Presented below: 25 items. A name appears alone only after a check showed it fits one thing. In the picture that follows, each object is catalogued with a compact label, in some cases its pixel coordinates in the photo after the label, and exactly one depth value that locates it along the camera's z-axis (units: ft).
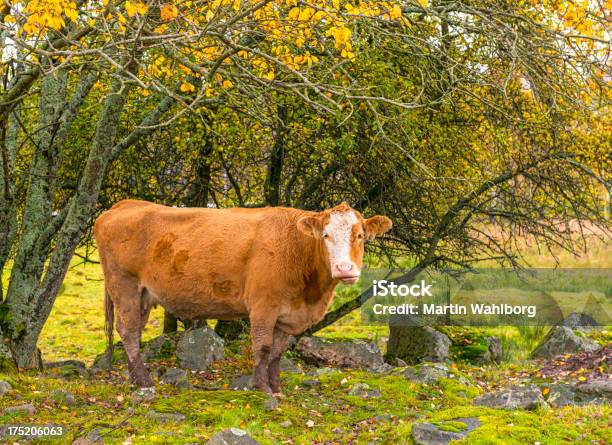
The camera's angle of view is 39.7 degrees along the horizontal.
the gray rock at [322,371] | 42.78
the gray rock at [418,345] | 53.83
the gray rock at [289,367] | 43.70
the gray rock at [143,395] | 34.99
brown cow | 34.56
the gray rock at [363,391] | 38.52
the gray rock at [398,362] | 49.73
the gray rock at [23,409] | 32.55
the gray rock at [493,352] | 55.36
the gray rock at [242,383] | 38.42
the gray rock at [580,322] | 62.69
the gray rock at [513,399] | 34.71
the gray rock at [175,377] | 39.58
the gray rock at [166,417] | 31.90
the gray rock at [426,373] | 40.61
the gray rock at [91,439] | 29.12
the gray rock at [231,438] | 27.71
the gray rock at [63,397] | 34.63
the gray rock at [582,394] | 36.11
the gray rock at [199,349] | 44.19
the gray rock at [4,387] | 35.18
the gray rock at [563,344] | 53.06
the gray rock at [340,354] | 48.88
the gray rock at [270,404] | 33.91
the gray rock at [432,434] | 29.48
